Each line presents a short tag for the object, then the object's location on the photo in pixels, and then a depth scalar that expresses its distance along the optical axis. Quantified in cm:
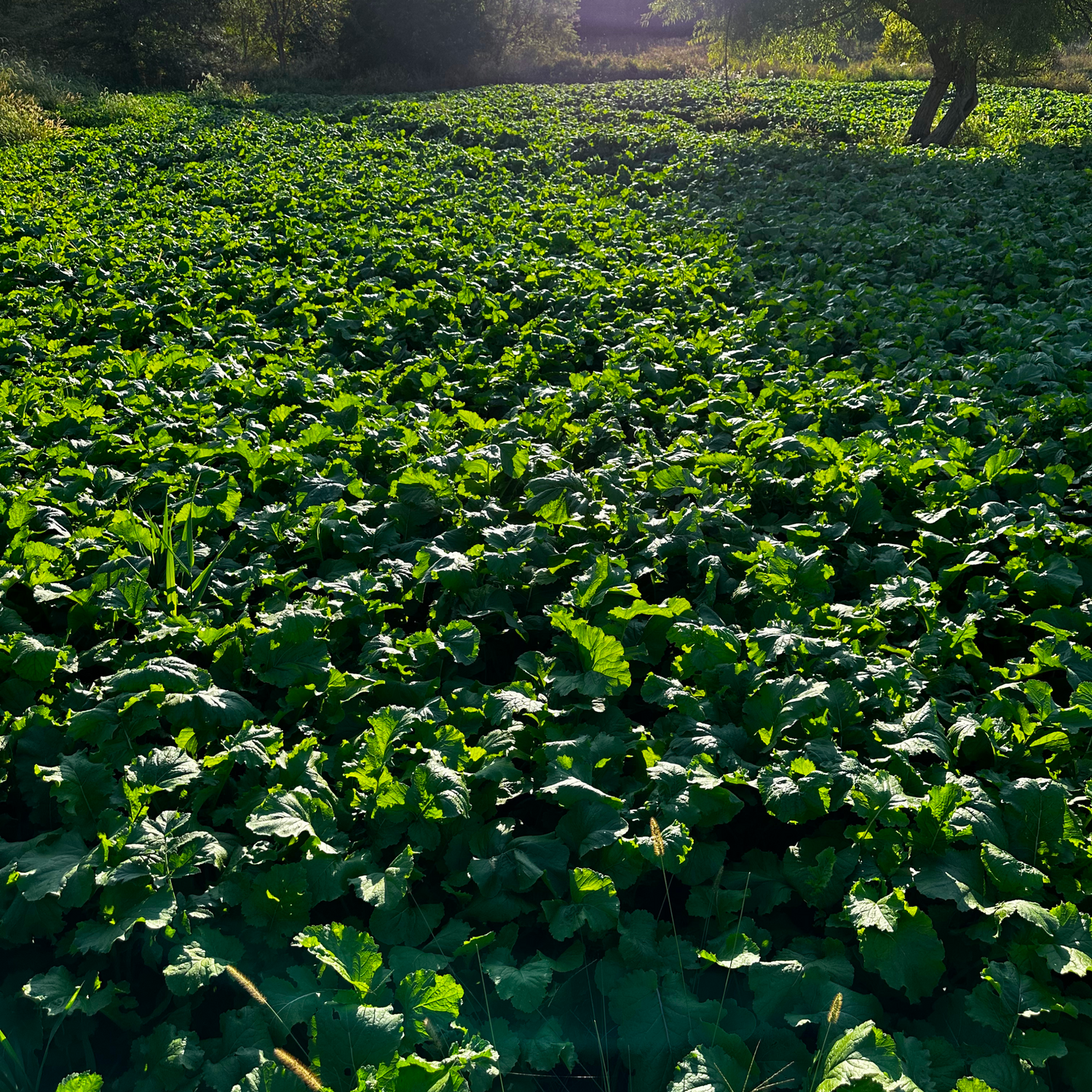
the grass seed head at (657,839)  183
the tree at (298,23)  3297
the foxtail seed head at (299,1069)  136
